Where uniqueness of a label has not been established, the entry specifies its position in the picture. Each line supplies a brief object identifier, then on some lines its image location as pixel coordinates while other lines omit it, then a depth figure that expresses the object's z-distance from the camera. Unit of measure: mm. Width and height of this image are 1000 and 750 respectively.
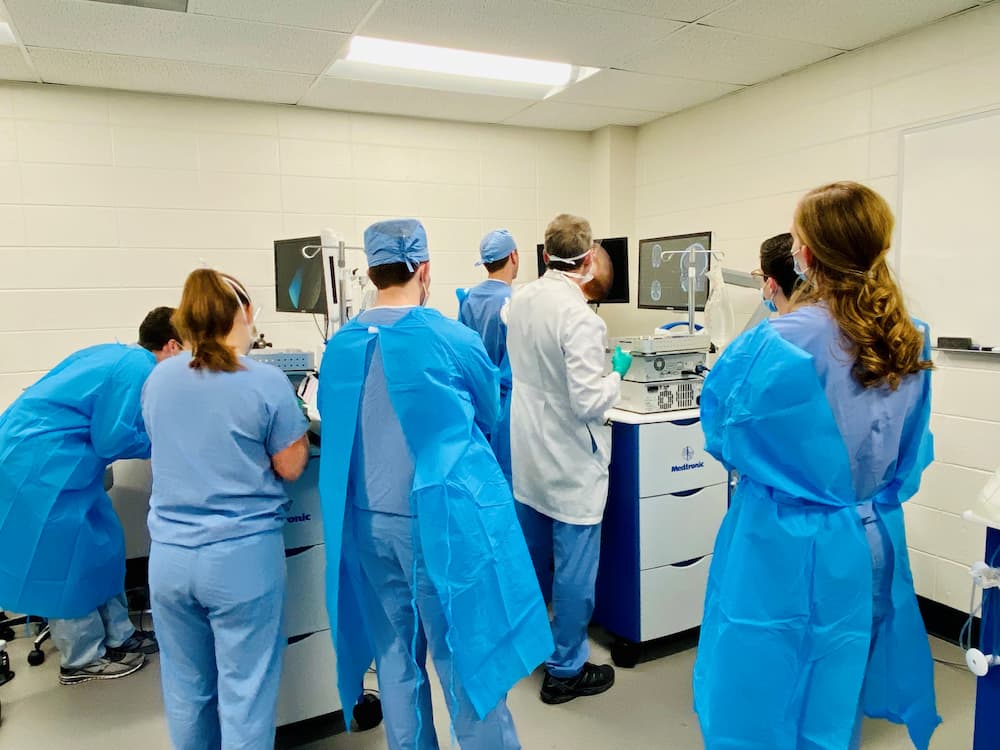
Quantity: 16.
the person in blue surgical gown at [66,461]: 2416
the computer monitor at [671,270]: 3406
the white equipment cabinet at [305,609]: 2150
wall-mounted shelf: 2633
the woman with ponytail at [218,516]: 1697
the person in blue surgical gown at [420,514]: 1688
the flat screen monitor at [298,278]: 3059
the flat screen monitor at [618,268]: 4074
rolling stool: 2824
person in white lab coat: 2420
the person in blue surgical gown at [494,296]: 3328
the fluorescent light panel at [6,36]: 2707
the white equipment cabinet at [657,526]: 2613
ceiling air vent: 2396
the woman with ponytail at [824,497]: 1393
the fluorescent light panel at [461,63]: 3090
